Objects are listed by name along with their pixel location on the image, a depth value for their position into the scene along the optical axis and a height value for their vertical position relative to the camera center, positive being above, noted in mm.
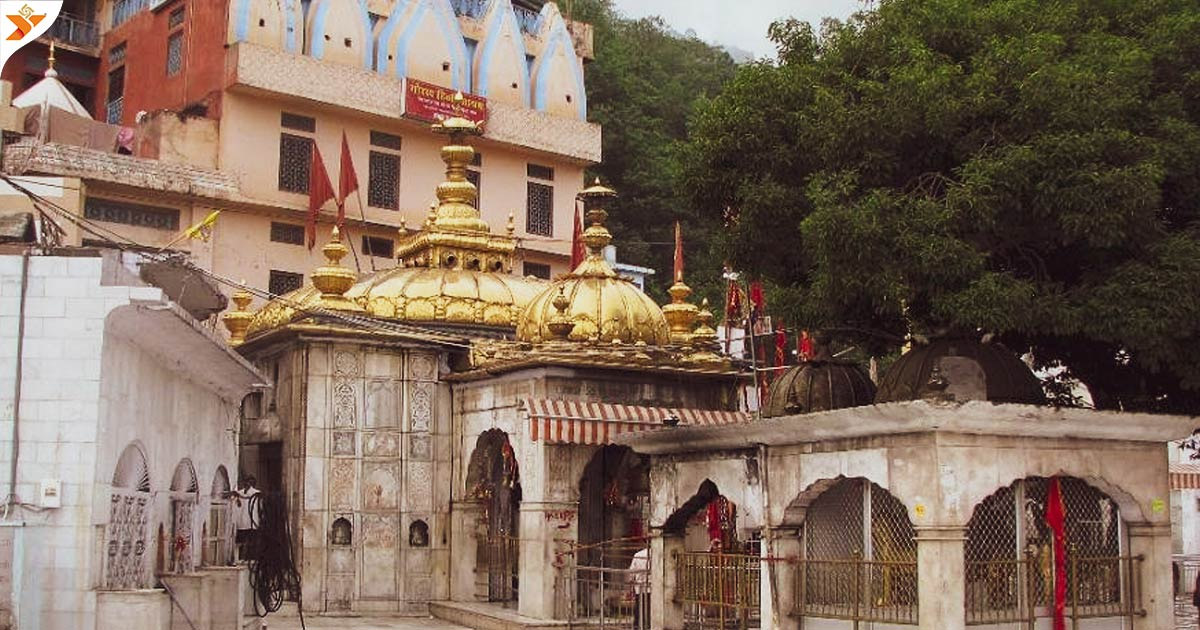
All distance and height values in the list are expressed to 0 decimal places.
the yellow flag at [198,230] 21978 +4441
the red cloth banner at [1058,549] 13656 -371
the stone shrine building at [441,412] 22766 +1599
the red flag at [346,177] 33594 +7758
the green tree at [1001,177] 14641 +3561
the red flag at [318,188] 32875 +7377
